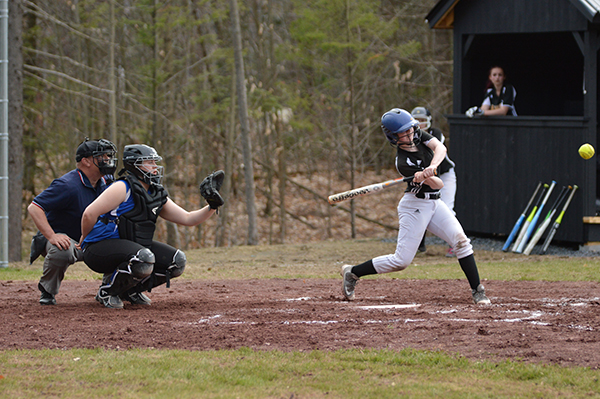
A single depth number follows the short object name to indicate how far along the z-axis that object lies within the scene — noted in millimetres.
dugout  24156
